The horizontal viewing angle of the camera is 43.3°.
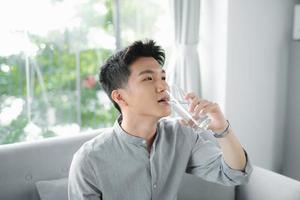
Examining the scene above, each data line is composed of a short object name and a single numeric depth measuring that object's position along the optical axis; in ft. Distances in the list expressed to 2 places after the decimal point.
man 4.67
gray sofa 5.23
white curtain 8.30
